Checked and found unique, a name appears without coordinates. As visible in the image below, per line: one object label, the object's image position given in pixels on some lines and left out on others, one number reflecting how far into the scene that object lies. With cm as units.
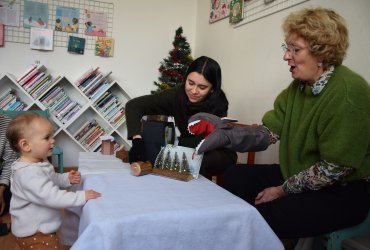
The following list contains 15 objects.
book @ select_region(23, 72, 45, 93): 286
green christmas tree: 318
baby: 111
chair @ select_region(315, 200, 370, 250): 107
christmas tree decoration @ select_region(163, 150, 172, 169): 122
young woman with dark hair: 164
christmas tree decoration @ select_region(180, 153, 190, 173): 119
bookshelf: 288
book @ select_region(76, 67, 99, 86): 305
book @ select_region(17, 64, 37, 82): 285
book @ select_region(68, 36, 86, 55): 307
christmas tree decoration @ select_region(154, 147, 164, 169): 123
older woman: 103
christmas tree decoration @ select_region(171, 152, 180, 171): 120
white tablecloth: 77
